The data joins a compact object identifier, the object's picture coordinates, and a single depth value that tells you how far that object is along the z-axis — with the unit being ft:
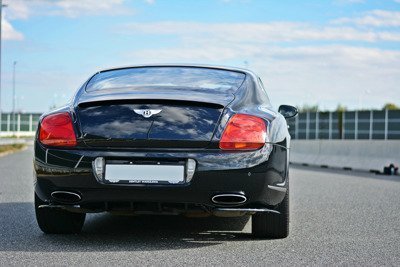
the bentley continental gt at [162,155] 18.42
